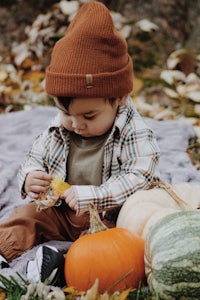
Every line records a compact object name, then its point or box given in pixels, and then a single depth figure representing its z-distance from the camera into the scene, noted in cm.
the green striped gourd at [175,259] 182
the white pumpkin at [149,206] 230
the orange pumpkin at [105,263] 197
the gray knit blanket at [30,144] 336
